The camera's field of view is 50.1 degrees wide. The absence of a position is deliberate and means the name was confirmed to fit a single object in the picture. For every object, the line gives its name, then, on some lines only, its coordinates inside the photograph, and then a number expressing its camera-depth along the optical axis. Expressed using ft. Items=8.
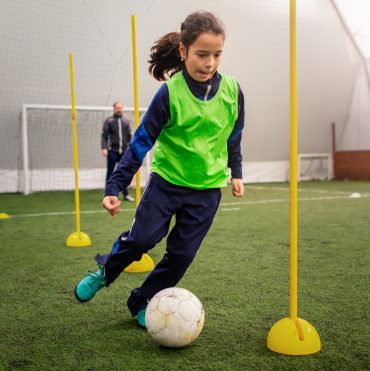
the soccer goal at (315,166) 43.75
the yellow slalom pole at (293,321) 4.97
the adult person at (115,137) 22.22
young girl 5.31
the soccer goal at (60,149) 31.99
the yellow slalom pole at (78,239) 11.64
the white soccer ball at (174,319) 5.14
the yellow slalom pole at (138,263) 8.87
